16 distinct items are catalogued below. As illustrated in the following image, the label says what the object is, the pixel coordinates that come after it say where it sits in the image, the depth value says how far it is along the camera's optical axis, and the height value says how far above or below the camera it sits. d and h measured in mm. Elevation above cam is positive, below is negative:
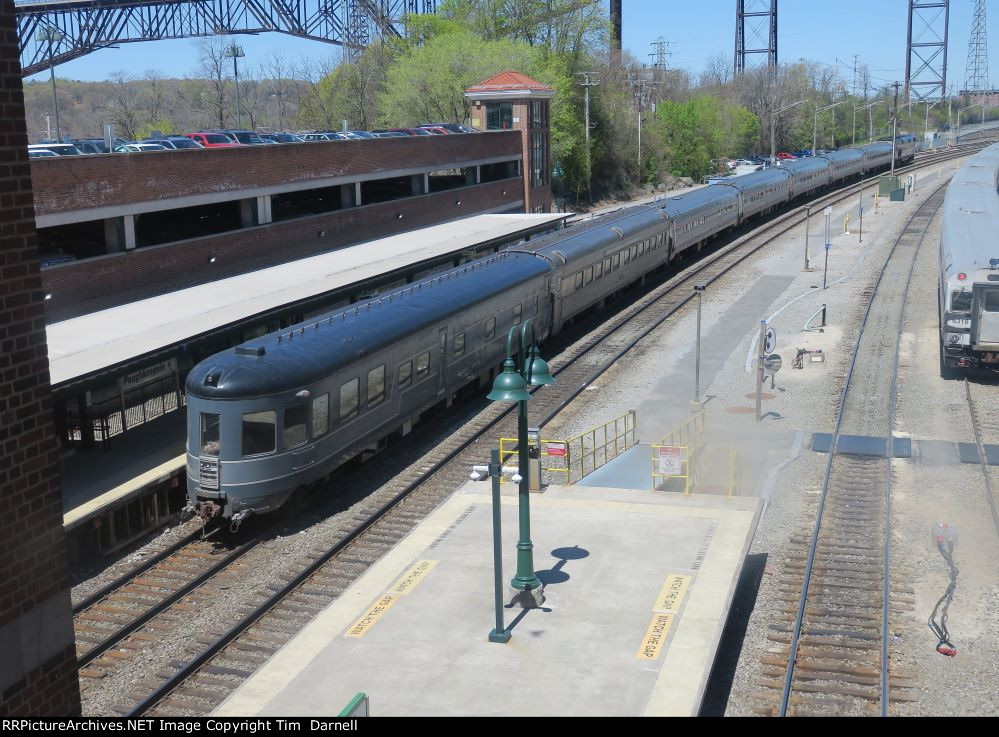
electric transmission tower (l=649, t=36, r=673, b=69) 124100 +13994
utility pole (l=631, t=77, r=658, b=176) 85531 +7593
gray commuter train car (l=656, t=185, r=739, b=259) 44262 -1982
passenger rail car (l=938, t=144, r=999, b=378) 25359 -3340
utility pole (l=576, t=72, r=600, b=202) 75275 +6599
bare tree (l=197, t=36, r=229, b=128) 81438 +8701
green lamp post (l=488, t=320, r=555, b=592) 12897 -2733
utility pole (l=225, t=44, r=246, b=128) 67694 +8604
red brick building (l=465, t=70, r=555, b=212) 56719 +3339
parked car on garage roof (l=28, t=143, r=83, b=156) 35500 +1298
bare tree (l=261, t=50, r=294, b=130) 109750 +11137
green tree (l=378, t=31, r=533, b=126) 71812 +6888
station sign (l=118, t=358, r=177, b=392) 21797 -4040
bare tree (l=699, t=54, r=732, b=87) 158625 +14590
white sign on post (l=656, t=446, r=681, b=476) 18547 -5017
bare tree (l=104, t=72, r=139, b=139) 77362 +7631
